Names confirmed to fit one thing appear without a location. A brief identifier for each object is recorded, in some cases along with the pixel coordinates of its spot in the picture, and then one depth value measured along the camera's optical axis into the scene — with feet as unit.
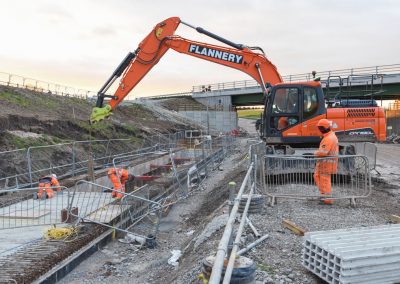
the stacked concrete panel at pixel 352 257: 14.53
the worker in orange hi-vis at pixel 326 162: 28.94
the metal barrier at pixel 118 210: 29.14
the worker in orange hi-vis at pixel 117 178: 36.94
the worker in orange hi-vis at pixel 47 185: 33.80
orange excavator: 37.55
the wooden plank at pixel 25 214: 28.63
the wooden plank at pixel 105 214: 29.07
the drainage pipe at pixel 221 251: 9.49
